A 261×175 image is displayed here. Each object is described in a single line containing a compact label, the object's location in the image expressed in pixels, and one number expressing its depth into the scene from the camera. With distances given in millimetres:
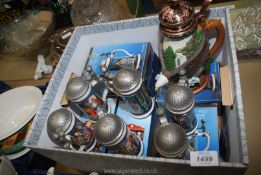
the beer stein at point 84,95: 682
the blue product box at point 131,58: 775
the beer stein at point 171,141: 537
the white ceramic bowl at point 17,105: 1049
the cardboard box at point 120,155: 528
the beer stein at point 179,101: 573
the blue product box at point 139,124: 690
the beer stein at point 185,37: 634
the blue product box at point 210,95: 689
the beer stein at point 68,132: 638
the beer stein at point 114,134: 574
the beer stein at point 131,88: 625
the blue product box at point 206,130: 643
